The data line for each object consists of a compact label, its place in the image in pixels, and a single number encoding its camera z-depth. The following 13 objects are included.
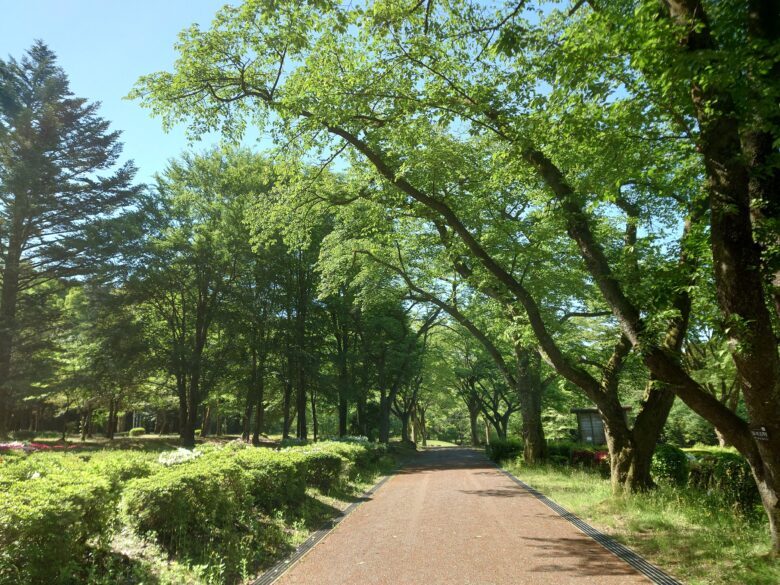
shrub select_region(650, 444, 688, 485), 9.70
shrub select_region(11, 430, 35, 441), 28.62
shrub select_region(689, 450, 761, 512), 7.86
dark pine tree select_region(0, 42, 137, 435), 23.17
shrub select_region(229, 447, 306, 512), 7.91
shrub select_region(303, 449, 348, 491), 10.82
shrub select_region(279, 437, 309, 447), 21.40
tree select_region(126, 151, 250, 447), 25.27
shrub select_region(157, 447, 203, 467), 8.01
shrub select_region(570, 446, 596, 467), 15.86
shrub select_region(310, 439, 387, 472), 13.65
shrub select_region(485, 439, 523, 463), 20.38
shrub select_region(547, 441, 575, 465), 16.92
